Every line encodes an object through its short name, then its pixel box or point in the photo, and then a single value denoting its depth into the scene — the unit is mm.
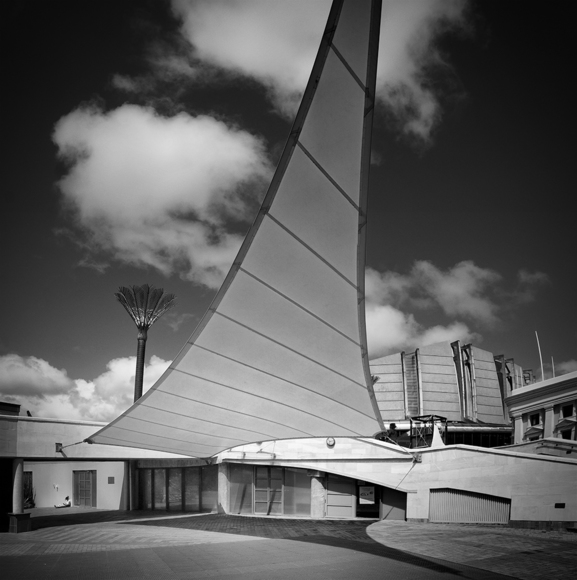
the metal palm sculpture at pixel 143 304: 33312
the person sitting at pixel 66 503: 30656
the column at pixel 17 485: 18444
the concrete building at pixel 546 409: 29969
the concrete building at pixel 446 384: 65062
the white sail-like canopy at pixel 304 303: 6066
